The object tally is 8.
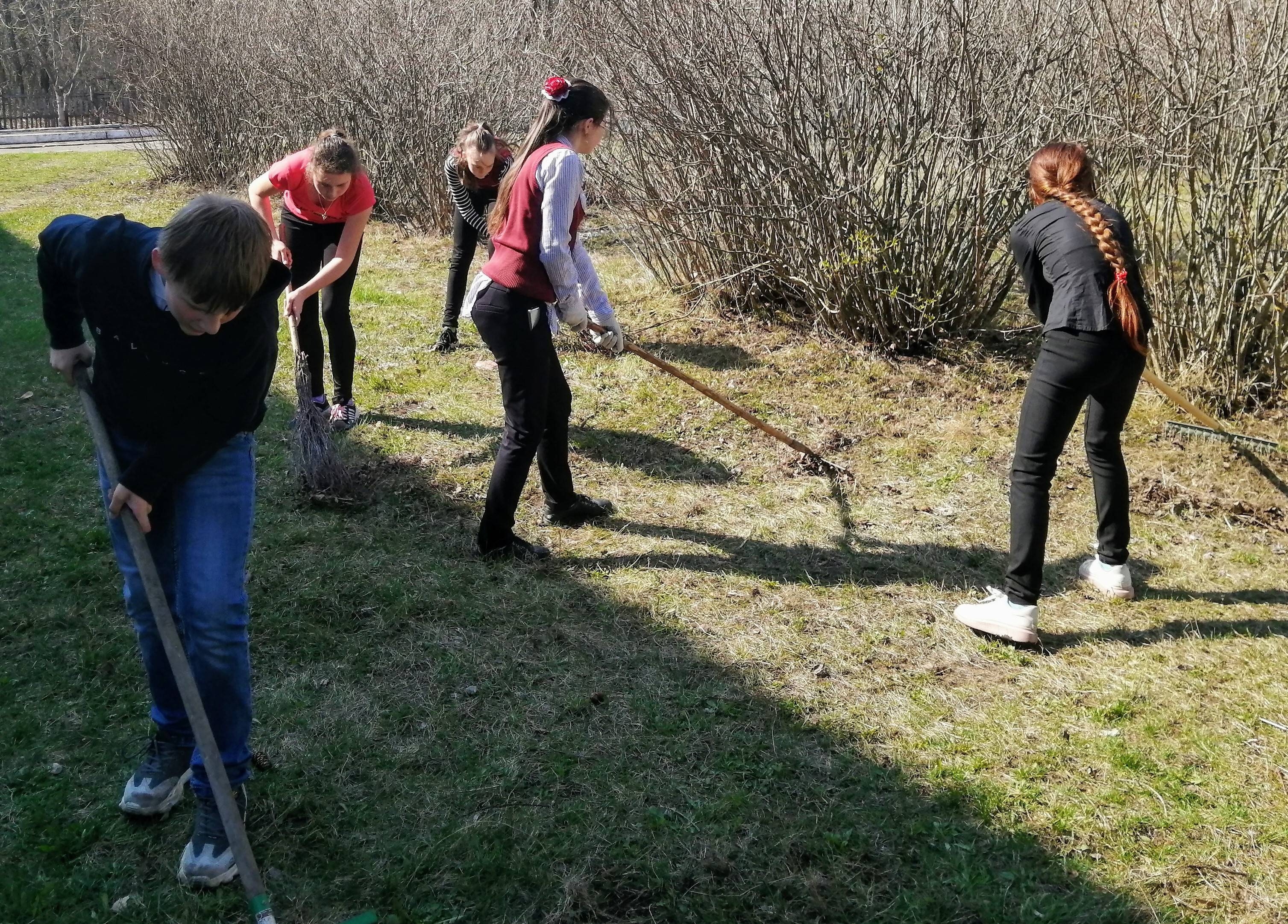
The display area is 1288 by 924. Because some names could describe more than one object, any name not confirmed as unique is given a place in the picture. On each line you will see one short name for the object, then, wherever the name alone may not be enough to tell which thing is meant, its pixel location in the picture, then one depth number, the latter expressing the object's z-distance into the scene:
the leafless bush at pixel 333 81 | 10.48
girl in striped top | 6.55
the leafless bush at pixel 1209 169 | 4.98
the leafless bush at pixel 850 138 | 5.81
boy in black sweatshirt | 2.25
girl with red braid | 3.55
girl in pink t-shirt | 4.92
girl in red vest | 3.83
